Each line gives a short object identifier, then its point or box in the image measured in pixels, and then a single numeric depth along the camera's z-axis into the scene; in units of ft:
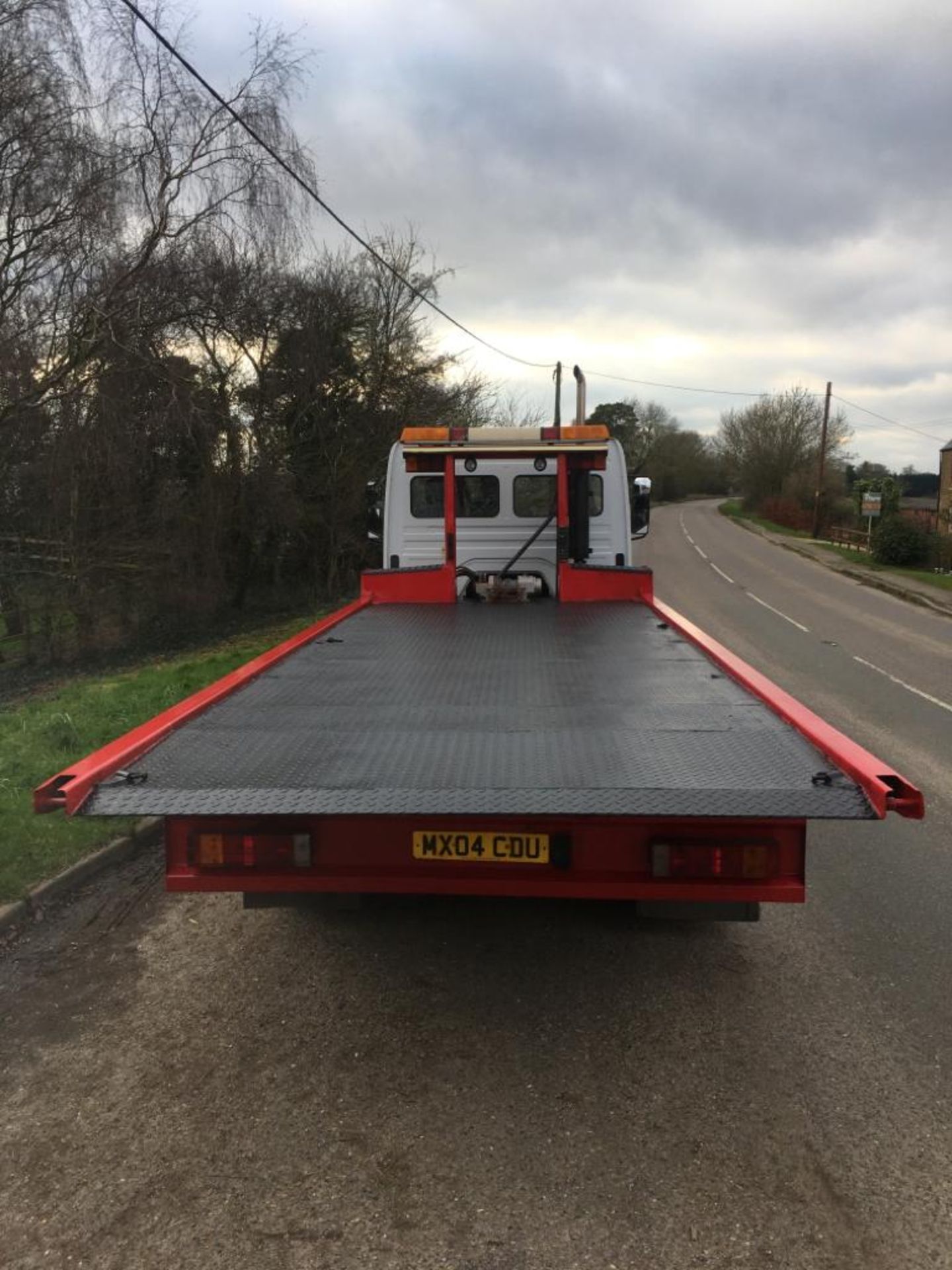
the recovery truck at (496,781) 8.68
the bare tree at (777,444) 205.05
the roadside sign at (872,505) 113.19
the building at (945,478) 154.74
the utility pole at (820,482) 156.84
